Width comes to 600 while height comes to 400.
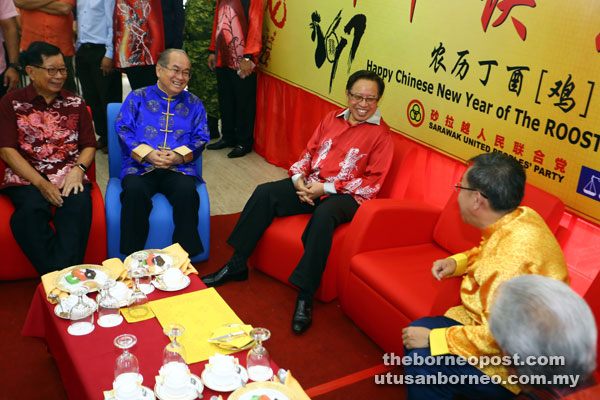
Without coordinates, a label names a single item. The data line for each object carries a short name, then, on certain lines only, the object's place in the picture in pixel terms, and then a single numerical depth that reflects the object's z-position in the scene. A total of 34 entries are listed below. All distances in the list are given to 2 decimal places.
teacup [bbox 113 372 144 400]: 1.42
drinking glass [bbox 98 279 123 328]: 1.80
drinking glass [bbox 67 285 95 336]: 1.74
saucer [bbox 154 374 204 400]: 1.45
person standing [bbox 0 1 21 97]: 3.28
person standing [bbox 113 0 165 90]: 3.93
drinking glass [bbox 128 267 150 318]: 1.85
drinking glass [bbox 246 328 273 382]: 1.57
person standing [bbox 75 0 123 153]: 4.01
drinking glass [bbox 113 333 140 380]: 1.51
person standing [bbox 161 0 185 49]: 4.12
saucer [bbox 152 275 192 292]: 2.02
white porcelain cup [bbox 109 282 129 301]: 1.90
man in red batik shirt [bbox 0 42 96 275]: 2.53
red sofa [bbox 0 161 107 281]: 2.56
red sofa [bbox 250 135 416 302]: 2.65
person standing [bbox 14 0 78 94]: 3.96
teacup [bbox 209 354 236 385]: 1.52
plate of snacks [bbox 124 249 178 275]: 2.08
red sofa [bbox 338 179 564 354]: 2.14
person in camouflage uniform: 4.66
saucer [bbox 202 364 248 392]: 1.51
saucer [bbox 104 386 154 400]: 1.43
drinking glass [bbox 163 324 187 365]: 1.55
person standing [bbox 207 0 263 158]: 4.32
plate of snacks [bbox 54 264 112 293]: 1.95
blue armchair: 2.75
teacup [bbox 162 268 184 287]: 2.04
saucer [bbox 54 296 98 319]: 1.81
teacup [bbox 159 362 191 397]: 1.45
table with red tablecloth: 1.54
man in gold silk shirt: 1.58
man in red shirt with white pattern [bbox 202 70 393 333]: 2.74
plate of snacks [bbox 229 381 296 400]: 1.47
